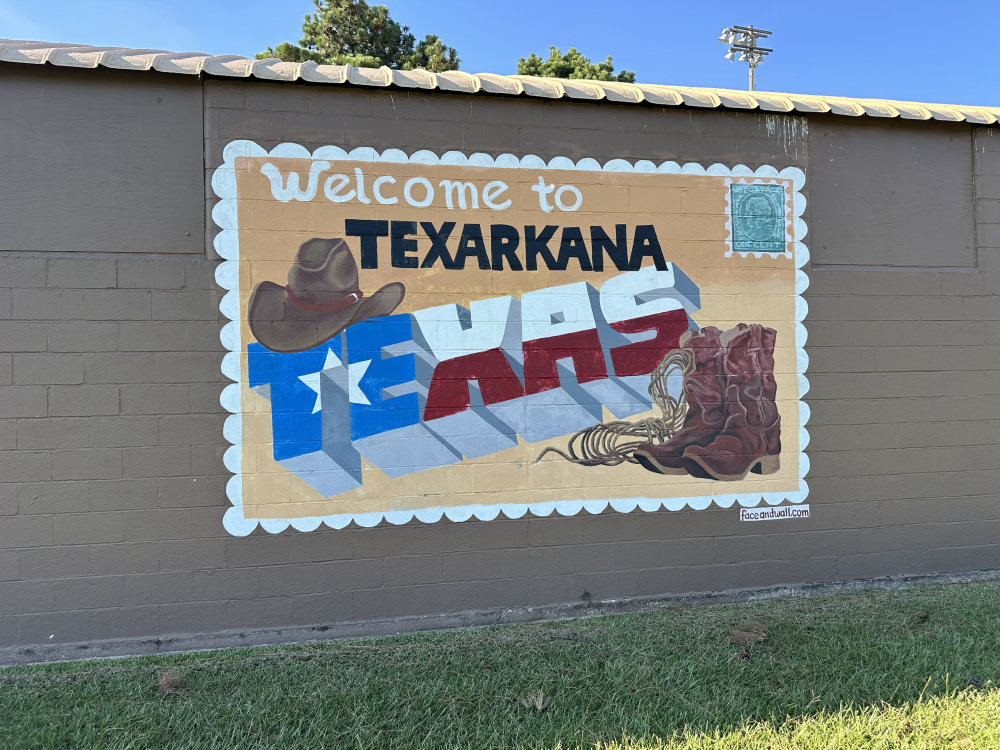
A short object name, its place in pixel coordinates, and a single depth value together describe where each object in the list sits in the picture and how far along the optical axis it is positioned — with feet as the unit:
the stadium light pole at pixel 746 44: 88.17
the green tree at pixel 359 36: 64.28
